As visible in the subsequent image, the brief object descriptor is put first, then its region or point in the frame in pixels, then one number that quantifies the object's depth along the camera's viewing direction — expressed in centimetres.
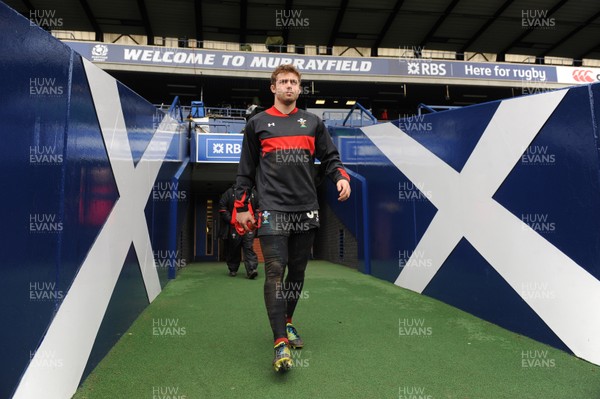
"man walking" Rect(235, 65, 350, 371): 252
